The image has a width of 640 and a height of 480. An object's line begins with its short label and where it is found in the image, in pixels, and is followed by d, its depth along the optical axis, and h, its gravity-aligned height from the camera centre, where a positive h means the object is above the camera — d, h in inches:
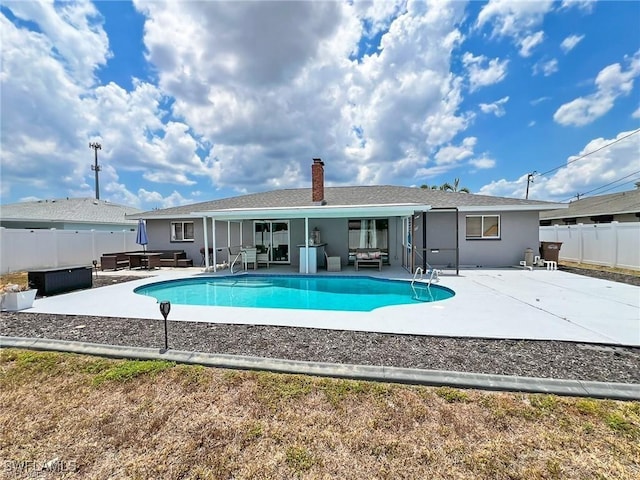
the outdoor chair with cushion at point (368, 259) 550.9 -49.2
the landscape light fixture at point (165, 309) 181.3 -47.2
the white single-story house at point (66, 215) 793.6 +72.9
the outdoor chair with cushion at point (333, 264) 549.3 -57.9
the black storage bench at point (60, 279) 366.0 -57.1
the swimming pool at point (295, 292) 343.5 -83.3
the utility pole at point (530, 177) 1546.0 +307.9
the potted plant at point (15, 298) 295.7 -63.5
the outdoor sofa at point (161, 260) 613.9 -52.9
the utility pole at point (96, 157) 1758.1 +513.1
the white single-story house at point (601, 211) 820.8 +67.7
